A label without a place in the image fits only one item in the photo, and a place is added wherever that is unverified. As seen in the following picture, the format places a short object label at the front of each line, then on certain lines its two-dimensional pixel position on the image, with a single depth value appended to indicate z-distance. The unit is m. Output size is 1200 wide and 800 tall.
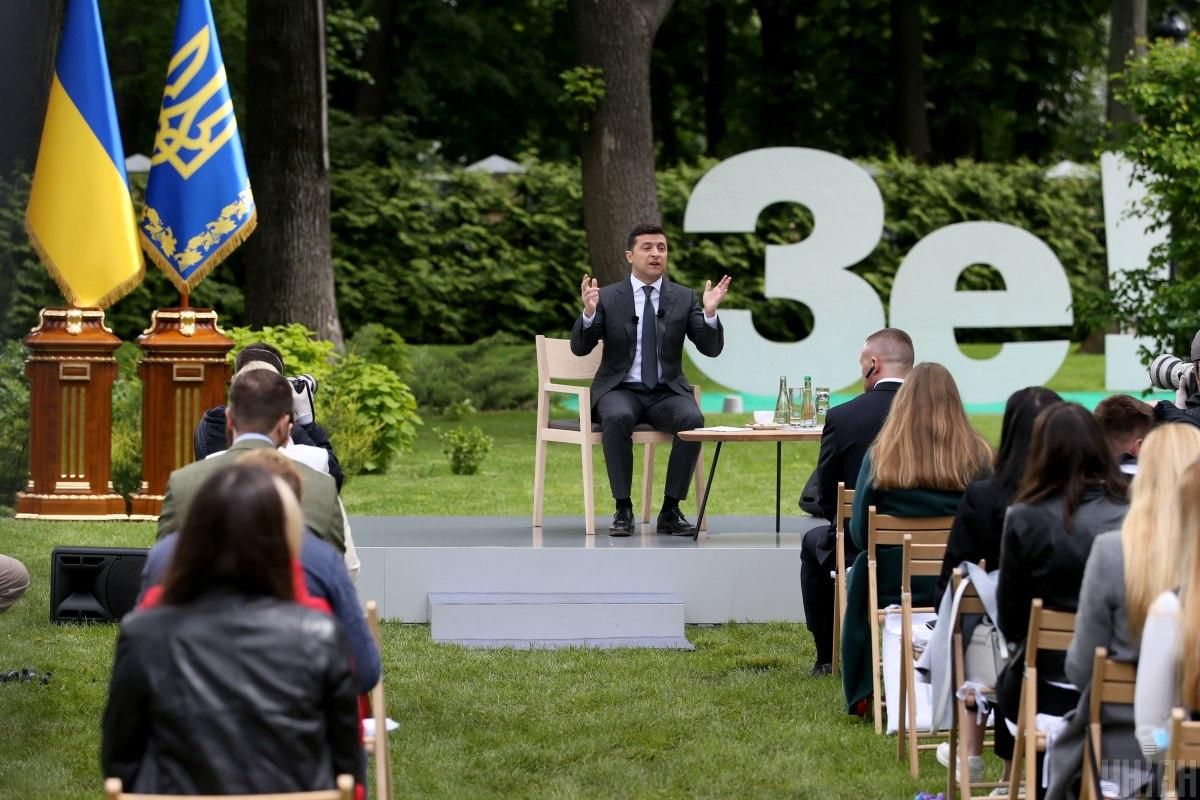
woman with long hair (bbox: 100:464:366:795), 6.36
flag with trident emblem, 20.59
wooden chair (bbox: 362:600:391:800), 9.27
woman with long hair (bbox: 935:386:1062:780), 9.75
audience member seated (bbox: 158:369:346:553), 8.78
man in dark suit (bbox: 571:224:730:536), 17.67
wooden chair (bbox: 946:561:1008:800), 9.95
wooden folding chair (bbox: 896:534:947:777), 11.20
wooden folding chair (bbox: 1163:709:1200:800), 6.79
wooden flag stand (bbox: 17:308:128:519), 20.16
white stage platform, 16.33
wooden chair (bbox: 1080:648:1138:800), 7.65
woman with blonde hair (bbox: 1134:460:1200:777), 7.34
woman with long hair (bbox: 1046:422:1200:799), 7.66
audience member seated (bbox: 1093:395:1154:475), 10.89
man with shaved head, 13.56
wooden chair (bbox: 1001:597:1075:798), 8.57
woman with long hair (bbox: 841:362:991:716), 11.77
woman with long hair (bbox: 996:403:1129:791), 8.91
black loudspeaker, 15.46
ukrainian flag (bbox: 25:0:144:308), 18.45
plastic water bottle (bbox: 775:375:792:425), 17.03
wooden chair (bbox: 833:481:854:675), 13.30
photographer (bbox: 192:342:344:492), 12.81
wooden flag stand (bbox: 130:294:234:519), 20.56
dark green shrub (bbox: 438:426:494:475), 26.52
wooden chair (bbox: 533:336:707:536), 17.50
